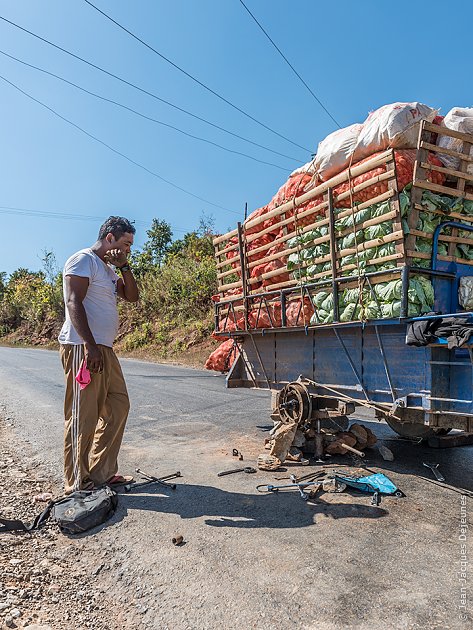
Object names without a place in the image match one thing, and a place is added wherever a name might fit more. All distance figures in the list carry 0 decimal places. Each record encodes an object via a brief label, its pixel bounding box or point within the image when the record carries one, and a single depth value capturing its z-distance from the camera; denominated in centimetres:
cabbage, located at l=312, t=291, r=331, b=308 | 502
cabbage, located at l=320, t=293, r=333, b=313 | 493
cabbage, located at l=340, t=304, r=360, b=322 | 461
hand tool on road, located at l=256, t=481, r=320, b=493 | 409
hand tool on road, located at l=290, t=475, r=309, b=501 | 390
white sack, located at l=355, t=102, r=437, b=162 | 431
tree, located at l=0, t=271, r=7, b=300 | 5571
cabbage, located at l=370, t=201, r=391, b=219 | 425
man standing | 390
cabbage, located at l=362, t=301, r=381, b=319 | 433
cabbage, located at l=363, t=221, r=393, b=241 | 425
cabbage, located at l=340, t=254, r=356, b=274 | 464
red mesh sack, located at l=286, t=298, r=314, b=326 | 527
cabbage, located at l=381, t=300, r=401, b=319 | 411
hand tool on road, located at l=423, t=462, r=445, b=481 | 449
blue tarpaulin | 400
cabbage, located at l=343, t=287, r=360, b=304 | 459
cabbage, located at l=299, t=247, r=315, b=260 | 519
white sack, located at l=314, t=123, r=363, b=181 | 482
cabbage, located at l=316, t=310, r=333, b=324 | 493
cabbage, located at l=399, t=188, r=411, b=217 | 412
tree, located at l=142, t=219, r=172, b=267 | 3250
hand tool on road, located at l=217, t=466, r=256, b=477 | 457
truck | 405
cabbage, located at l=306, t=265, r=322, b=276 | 513
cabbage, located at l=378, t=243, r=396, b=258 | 420
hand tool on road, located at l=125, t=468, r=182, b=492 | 420
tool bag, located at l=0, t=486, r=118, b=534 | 340
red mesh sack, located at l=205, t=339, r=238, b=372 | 705
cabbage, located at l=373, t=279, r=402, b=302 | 412
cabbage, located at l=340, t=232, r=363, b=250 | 456
